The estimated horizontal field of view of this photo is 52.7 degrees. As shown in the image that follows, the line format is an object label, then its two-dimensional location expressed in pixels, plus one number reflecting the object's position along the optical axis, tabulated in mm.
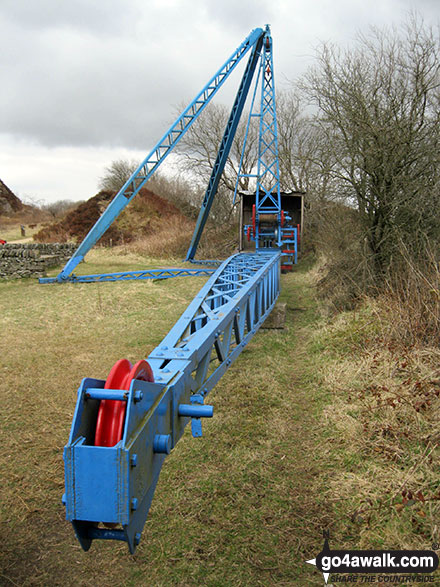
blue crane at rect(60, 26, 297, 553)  1887
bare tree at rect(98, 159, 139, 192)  36812
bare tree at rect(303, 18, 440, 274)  7801
